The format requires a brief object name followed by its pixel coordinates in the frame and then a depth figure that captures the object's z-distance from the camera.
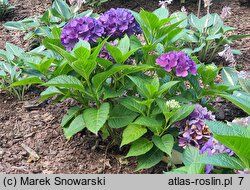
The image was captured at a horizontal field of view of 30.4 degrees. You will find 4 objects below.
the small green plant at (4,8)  4.61
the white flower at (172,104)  2.48
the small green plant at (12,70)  3.20
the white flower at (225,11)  3.53
